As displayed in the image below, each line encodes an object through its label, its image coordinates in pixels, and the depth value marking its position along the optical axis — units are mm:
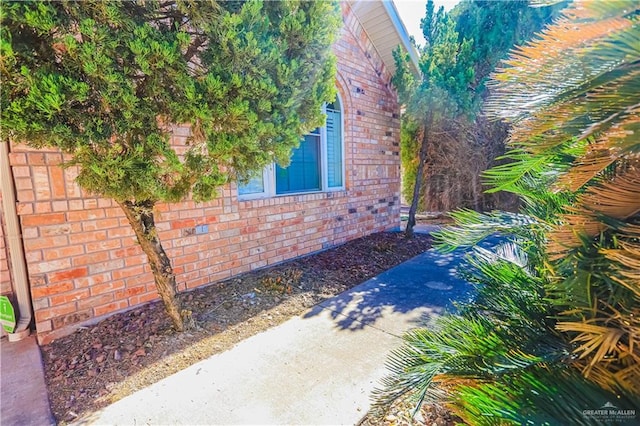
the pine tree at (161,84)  1821
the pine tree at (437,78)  5855
